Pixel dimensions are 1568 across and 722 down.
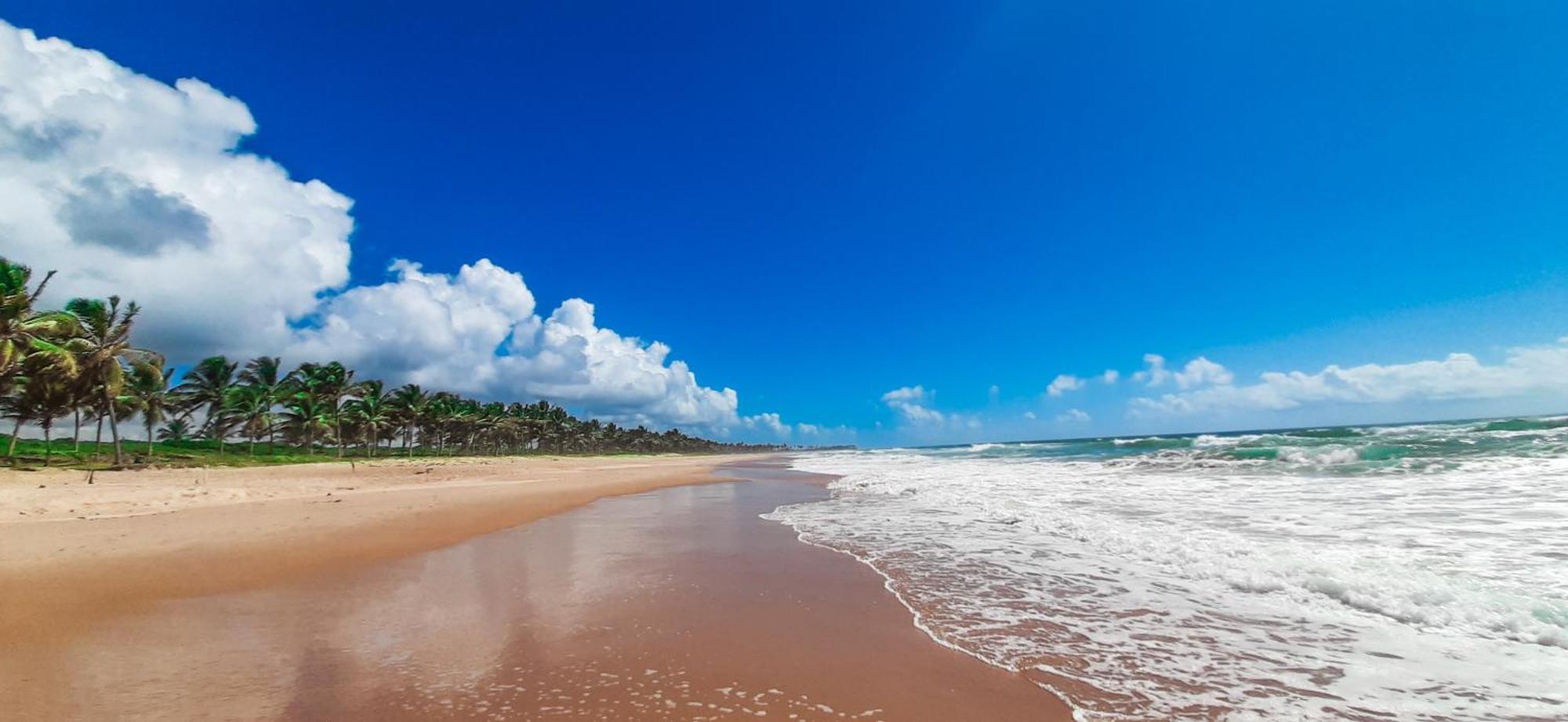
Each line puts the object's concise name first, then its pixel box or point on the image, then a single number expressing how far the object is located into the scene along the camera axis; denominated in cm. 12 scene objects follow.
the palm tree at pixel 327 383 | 5859
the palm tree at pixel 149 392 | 4631
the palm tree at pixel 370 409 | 6166
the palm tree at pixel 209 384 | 5359
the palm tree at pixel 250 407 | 5472
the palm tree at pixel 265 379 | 5538
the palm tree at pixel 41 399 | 3062
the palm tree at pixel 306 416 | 5672
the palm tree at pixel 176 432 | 7831
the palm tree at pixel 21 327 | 2478
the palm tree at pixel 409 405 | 7000
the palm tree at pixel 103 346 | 3077
